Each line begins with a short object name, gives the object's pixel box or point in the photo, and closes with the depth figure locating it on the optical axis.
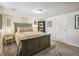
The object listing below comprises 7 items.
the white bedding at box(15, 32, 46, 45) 1.47
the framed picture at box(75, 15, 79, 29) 1.59
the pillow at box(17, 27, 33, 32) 1.55
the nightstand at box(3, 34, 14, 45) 1.66
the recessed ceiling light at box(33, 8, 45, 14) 1.45
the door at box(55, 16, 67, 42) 1.59
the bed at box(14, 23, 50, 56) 1.38
